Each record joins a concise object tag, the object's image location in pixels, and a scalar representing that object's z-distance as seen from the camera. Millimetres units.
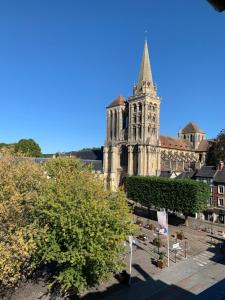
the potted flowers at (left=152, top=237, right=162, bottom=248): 30188
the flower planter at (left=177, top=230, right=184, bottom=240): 33729
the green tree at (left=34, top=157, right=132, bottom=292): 16352
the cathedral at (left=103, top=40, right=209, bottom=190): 62986
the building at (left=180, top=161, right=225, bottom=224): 42977
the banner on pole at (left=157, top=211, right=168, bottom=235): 23946
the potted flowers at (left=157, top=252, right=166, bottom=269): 25110
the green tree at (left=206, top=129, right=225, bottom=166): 53435
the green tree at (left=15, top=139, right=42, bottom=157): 80316
